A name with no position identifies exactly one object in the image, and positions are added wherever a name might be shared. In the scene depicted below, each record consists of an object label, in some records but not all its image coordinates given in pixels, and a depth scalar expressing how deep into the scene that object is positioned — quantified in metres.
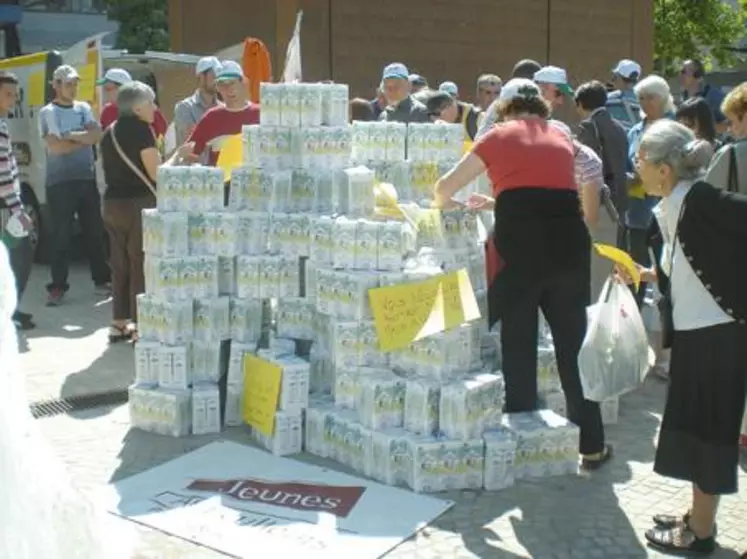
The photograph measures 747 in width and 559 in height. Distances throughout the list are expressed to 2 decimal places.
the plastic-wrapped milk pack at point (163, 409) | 5.67
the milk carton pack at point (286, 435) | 5.36
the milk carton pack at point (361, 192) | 5.31
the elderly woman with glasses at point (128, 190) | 7.61
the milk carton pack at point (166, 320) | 5.68
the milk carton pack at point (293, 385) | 5.35
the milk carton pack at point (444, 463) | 4.83
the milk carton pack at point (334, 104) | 5.72
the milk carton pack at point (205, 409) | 5.68
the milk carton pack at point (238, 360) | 5.77
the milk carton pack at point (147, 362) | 5.74
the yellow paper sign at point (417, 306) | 4.93
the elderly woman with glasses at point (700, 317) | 3.86
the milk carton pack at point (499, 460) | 4.88
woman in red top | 4.87
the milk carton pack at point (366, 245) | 5.14
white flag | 6.59
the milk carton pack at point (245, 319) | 5.78
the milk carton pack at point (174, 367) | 5.69
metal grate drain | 6.27
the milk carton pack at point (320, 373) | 5.56
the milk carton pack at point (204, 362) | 5.77
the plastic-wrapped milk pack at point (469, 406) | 4.82
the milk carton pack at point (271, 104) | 5.71
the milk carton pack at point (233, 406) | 5.80
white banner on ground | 4.33
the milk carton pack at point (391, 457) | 4.91
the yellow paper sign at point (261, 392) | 5.40
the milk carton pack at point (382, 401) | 4.98
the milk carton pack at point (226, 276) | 5.82
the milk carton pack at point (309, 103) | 5.68
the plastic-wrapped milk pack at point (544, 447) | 5.04
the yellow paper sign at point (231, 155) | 6.24
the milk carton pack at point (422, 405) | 4.88
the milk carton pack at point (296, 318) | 5.66
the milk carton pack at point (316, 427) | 5.32
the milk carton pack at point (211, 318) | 5.73
